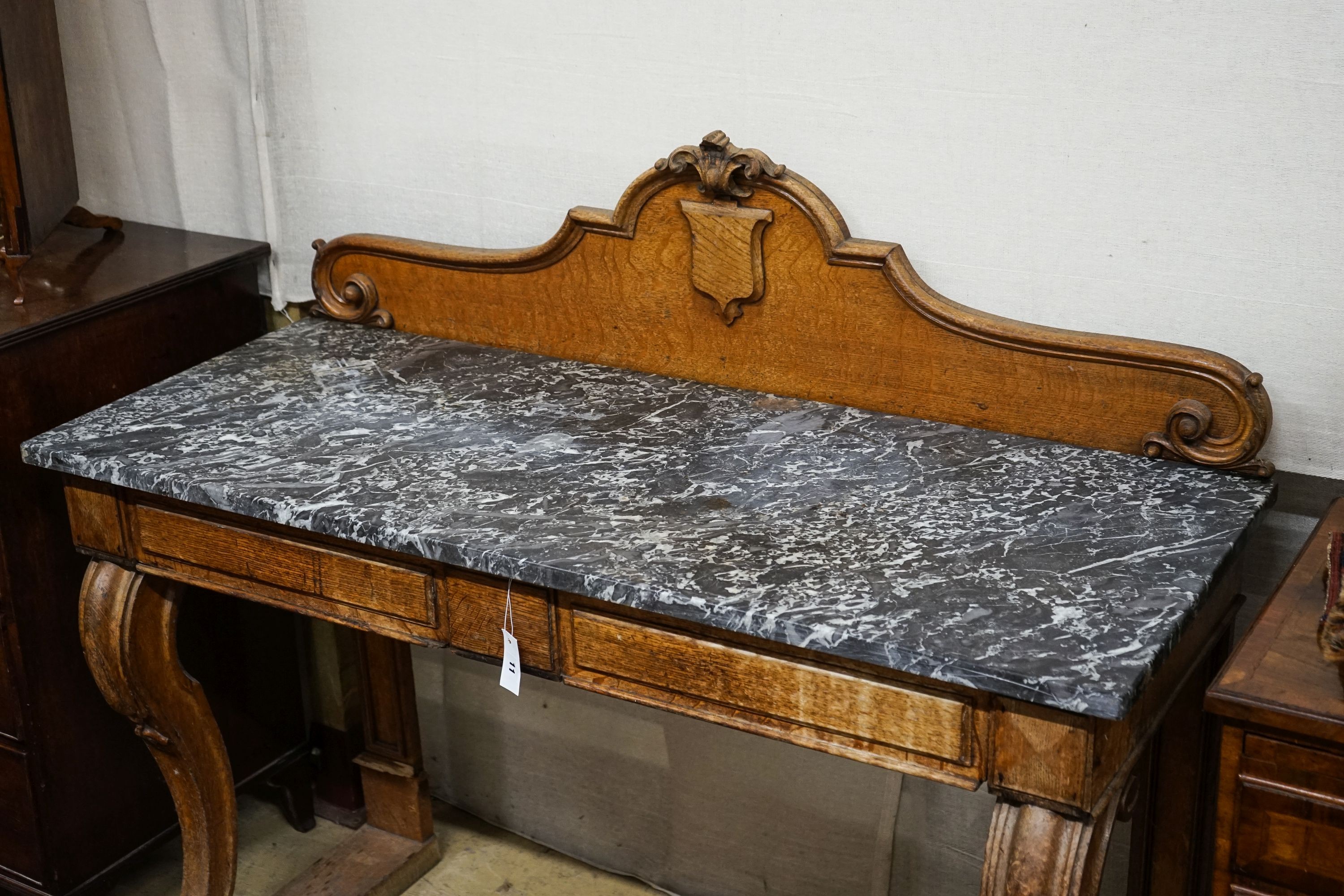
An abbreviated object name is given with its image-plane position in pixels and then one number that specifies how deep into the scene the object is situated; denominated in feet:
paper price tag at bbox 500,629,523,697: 5.19
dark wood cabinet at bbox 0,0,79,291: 7.04
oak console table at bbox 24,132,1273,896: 4.46
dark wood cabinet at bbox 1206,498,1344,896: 4.12
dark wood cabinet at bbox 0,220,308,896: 6.72
